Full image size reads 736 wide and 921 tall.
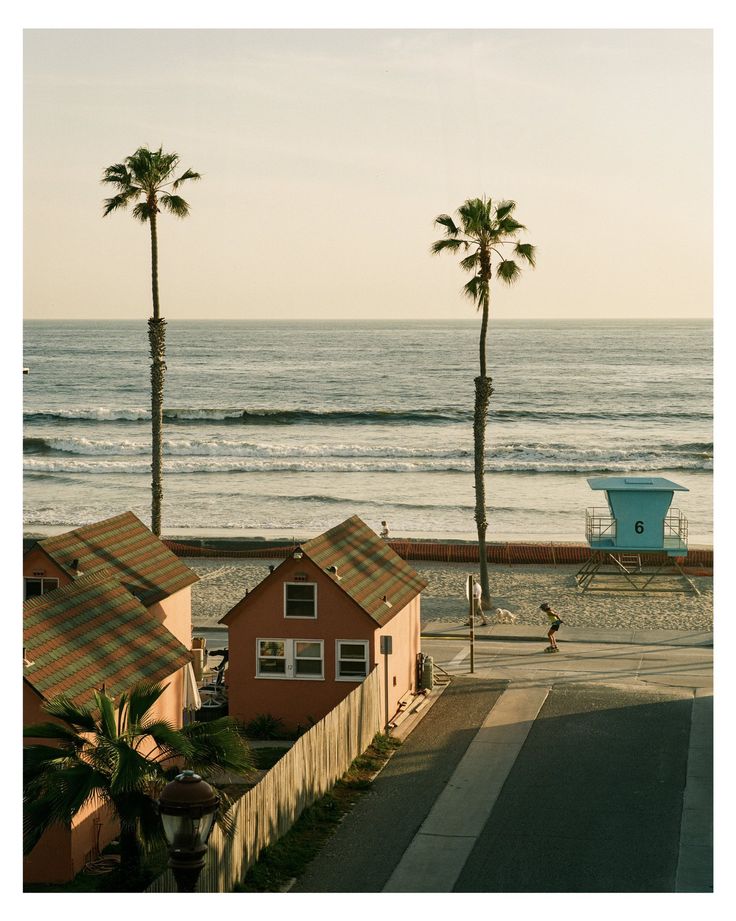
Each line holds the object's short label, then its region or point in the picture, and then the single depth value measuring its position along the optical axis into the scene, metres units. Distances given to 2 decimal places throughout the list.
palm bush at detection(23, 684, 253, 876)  14.33
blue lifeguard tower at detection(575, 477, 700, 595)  38.88
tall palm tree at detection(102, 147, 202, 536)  35.78
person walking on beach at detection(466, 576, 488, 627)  33.81
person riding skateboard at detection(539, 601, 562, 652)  30.50
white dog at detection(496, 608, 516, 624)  33.91
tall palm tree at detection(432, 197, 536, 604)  34.81
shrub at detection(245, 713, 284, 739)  24.22
